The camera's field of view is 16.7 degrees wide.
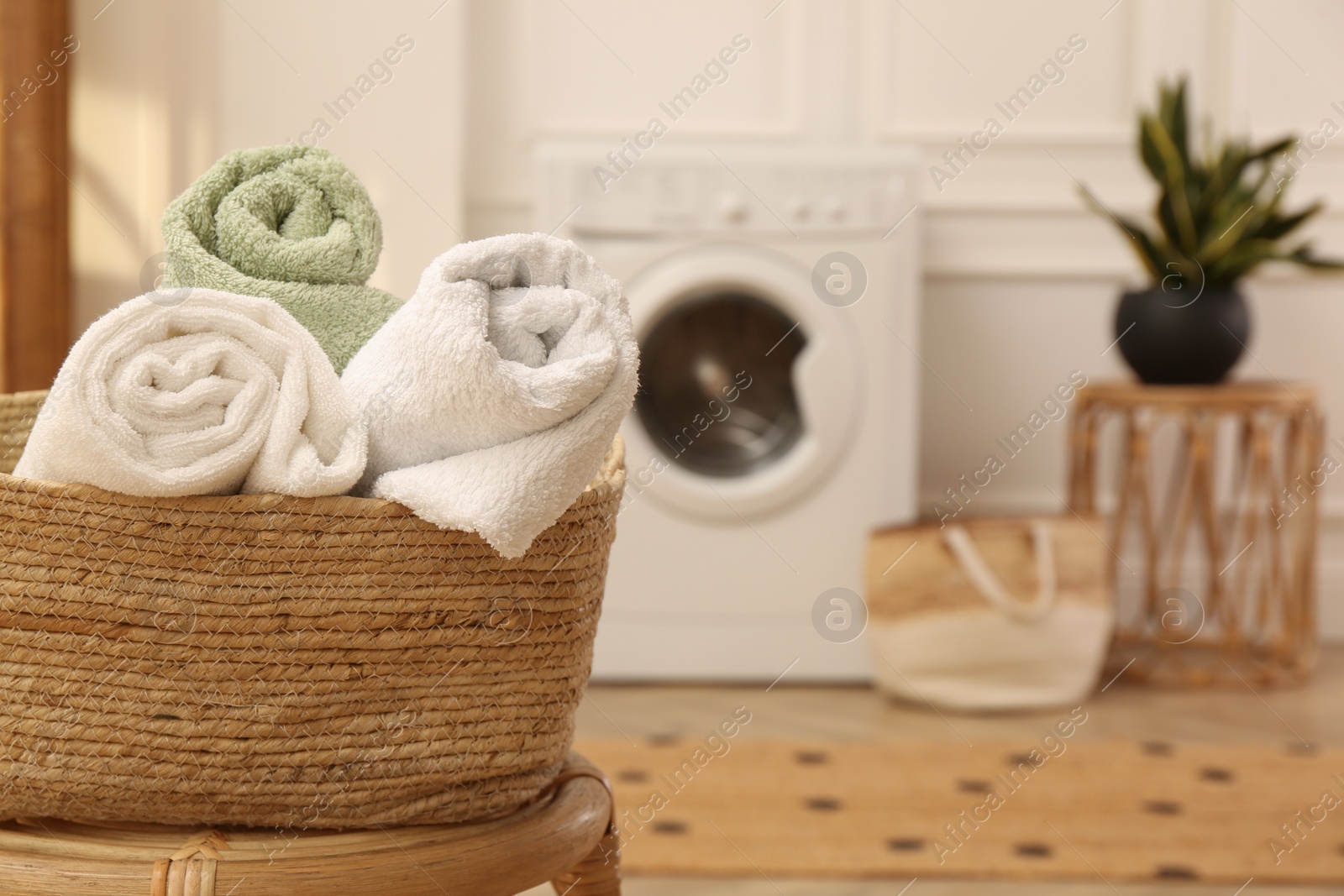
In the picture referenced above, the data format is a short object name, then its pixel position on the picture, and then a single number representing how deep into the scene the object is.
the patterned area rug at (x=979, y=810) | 6.56
